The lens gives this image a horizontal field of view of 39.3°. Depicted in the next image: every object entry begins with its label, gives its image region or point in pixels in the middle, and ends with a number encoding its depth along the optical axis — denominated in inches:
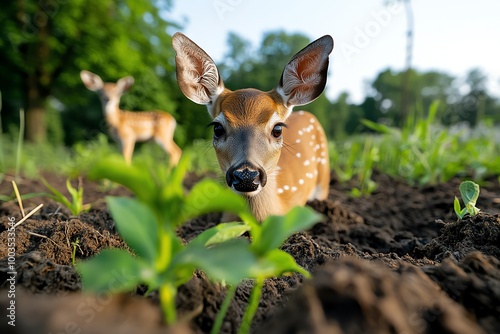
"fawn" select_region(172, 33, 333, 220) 29.6
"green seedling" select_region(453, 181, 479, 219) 26.7
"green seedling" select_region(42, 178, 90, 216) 30.4
